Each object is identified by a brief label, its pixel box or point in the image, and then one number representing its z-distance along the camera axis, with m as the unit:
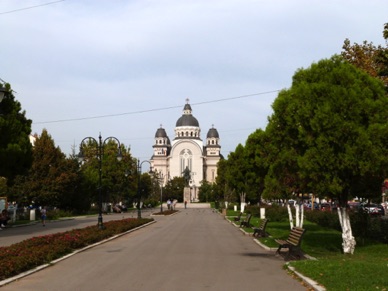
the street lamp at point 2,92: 11.73
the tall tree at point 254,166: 36.66
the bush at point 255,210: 48.34
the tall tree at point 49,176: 55.28
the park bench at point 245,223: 30.79
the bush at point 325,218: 28.48
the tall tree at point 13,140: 32.34
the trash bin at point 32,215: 46.41
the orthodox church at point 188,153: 157.62
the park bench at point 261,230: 23.01
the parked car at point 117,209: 73.19
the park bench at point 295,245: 14.56
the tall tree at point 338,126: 14.99
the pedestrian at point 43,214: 38.22
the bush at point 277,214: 40.35
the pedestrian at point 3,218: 34.69
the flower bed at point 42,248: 12.09
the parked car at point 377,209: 46.88
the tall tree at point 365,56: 20.41
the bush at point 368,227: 20.06
